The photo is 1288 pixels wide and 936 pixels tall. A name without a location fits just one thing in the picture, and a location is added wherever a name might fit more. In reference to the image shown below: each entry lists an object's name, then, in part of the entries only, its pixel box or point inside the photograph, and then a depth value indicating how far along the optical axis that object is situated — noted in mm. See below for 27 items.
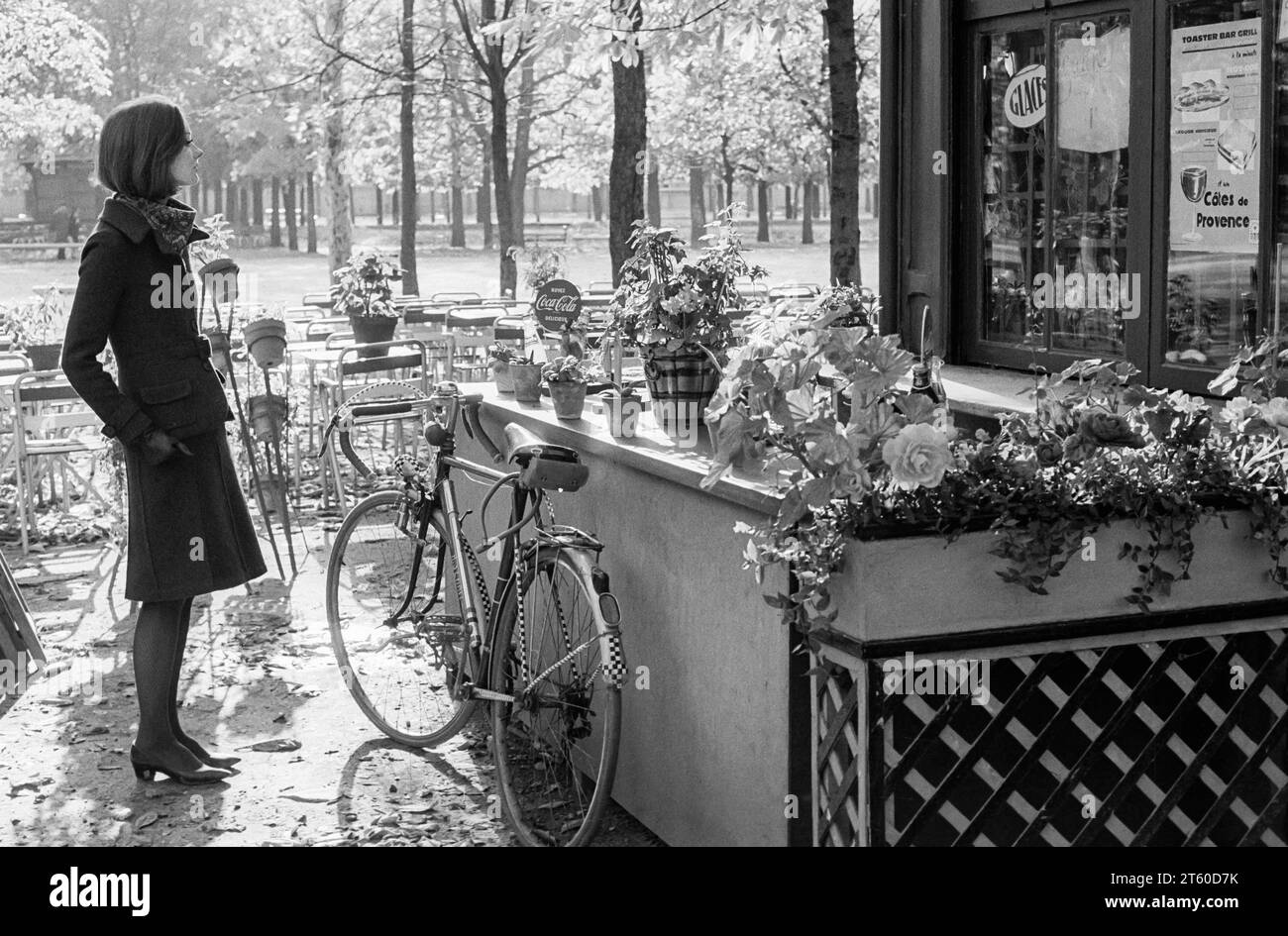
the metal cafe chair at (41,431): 9422
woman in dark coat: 5129
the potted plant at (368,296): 13297
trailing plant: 3441
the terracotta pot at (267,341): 8375
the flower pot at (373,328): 13266
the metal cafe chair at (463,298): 16633
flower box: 3441
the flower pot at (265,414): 9547
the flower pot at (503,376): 6168
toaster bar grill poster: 6207
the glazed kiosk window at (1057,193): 6938
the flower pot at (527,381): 5957
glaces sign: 7516
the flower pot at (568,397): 5500
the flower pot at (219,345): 7855
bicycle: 4703
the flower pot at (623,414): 4984
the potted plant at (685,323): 5070
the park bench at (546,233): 53719
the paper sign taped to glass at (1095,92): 6926
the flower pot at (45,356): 11055
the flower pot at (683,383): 5062
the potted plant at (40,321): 12094
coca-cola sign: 6039
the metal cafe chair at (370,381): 10500
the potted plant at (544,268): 6605
